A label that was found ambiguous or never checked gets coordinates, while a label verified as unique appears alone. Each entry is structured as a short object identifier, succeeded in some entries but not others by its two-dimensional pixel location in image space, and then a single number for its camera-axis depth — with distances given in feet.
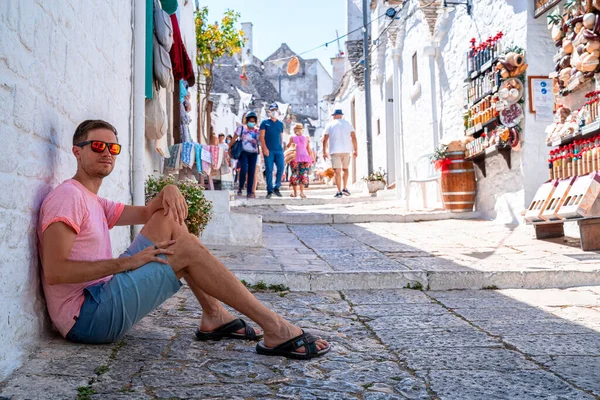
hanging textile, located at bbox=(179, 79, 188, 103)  30.62
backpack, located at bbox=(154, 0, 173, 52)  21.91
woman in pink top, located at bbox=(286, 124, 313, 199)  46.62
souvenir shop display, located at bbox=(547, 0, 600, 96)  21.27
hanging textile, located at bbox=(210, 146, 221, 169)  34.54
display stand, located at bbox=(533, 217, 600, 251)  20.22
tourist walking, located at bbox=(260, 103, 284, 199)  41.83
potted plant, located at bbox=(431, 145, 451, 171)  32.81
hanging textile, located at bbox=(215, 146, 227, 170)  39.17
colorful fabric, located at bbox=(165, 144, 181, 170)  27.78
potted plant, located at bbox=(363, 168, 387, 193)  54.34
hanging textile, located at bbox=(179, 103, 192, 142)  30.66
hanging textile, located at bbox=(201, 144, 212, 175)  31.24
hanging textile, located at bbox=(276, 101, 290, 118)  139.74
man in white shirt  45.57
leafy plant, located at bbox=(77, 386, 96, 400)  7.48
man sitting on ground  8.96
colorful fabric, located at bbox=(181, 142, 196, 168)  28.35
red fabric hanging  25.72
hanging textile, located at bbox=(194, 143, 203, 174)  30.09
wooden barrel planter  32.65
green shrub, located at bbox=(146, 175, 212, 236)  19.74
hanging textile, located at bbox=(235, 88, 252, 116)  121.60
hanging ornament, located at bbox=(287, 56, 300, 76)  153.35
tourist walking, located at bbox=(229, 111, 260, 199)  41.65
